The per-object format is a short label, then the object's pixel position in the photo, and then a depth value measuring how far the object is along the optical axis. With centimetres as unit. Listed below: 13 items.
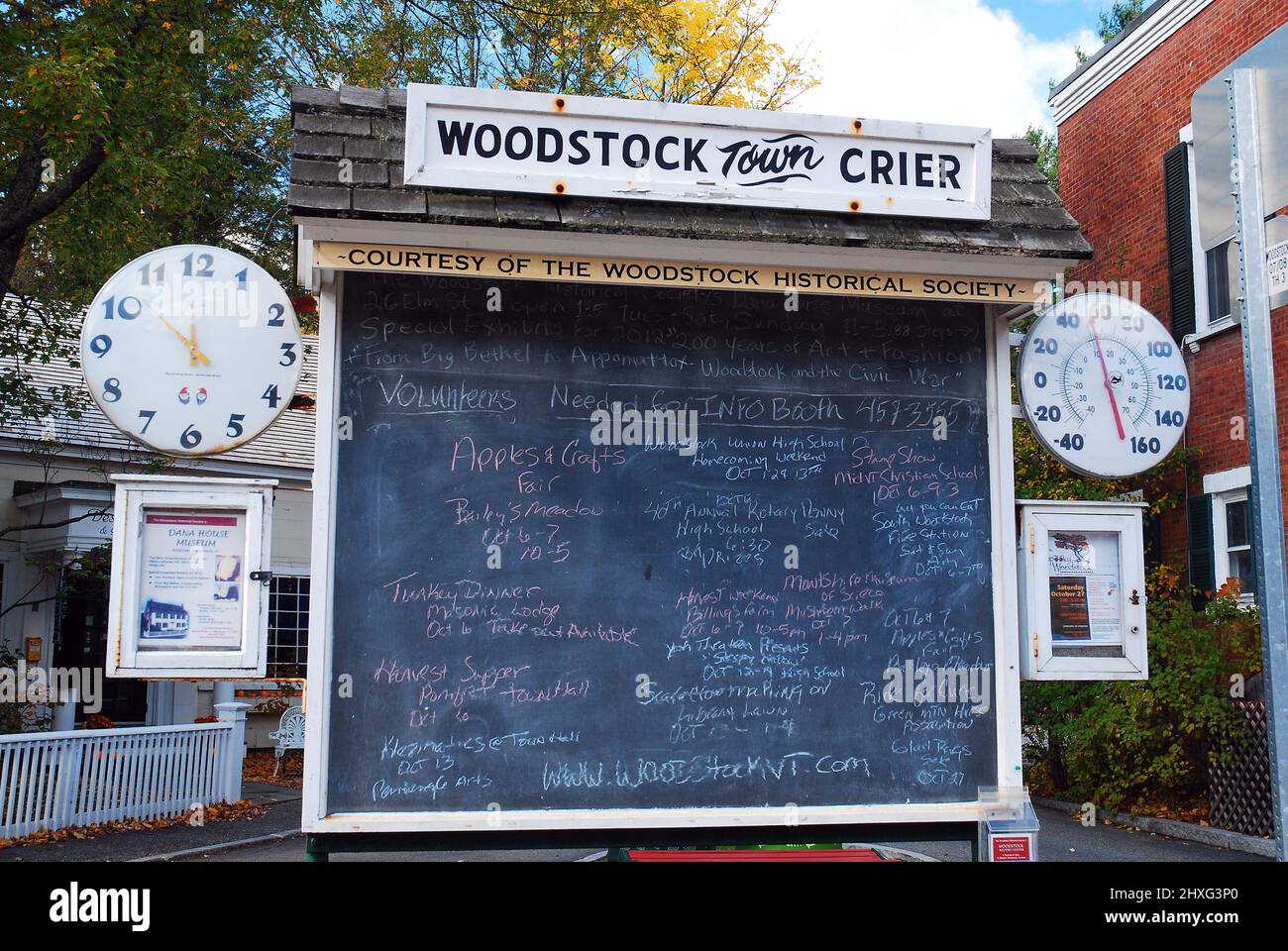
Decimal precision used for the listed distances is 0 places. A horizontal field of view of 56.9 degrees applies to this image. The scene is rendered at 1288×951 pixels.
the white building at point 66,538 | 1580
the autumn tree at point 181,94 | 1073
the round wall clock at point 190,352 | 533
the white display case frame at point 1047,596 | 601
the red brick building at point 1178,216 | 1277
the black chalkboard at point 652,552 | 550
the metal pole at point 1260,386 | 462
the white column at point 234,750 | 1381
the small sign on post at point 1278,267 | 471
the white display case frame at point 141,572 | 536
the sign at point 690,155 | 532
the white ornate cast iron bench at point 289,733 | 1596
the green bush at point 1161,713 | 1123
